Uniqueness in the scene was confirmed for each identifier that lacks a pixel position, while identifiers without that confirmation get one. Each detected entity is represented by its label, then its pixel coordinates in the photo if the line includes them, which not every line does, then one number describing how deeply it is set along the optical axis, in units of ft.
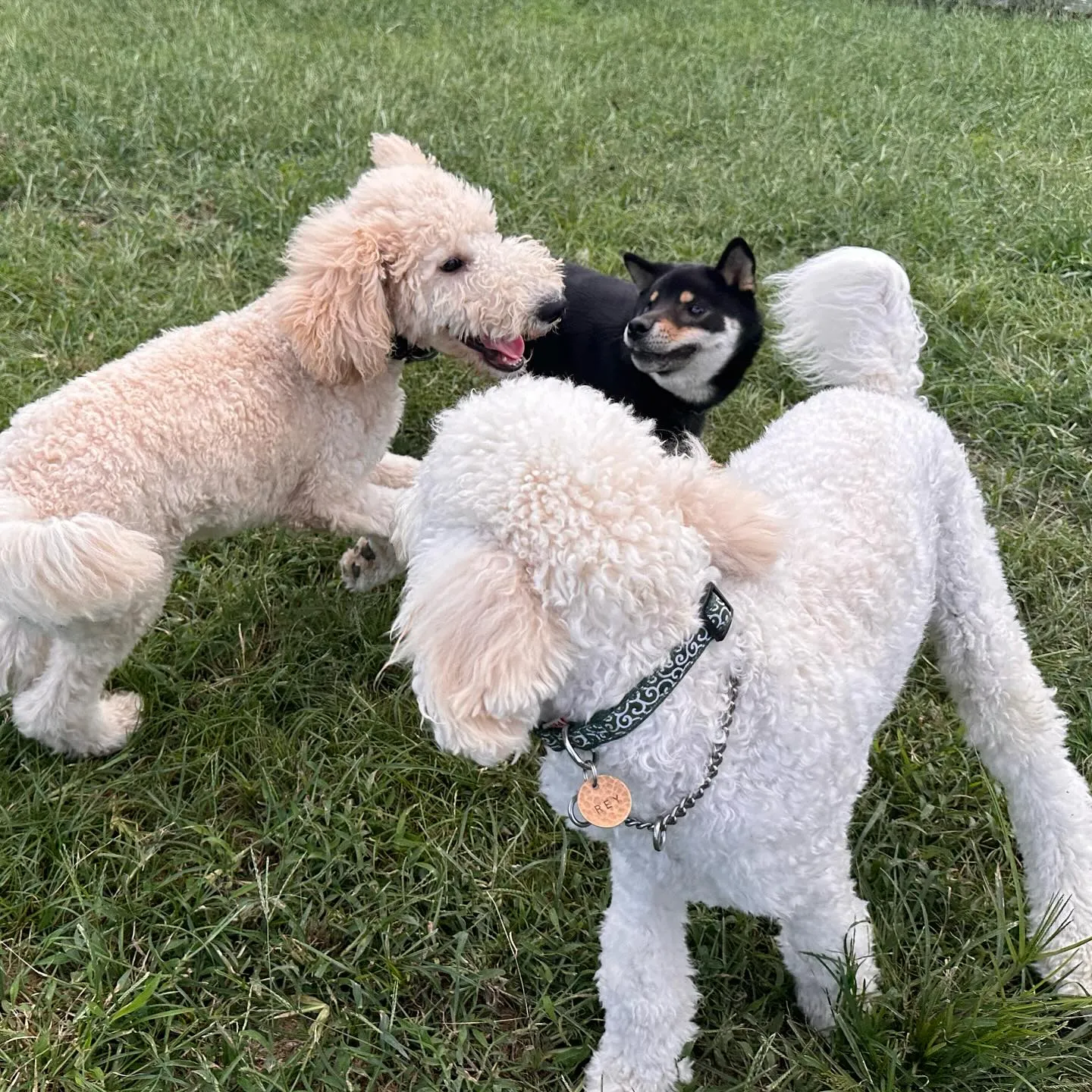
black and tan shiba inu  4.53
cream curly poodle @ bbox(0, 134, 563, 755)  3.26
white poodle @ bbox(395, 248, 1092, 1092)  2.48
